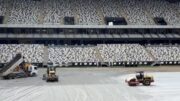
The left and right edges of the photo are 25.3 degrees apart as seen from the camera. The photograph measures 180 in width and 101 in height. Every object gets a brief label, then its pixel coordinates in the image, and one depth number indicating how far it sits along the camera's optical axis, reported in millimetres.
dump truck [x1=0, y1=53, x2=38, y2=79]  62969
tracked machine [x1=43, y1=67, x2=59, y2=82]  57656
